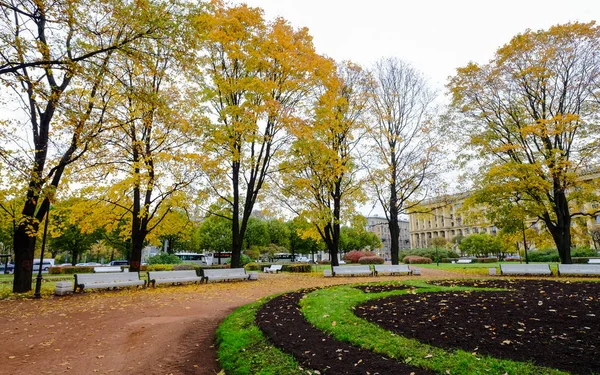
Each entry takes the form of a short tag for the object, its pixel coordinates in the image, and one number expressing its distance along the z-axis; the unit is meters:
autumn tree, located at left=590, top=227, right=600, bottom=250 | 37.82
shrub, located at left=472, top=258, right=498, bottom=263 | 39.78
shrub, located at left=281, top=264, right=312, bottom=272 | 26.39
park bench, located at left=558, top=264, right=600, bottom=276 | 16.77
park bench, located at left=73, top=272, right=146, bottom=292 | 13.51
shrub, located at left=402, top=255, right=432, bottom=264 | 38.17
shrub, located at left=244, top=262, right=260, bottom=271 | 30.30
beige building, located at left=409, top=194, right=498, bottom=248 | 92.31
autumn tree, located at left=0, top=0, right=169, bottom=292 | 7.87
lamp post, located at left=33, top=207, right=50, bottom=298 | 12.16
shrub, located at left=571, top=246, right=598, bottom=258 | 32.64
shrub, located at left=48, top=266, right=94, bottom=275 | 28.61
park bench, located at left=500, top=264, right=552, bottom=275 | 17.94
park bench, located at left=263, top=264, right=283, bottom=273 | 27.93
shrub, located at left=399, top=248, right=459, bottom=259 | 46.64
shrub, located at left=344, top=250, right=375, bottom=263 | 35.81
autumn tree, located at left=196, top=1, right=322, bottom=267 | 16.39
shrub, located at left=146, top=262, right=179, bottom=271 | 28.36
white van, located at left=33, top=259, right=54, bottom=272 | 38.42
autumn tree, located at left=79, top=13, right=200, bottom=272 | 15.34
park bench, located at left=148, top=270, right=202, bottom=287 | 15.39
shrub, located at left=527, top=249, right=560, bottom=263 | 33.53
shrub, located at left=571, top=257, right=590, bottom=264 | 25.91
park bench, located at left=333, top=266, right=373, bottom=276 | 20.22
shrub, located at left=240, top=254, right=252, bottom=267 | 34.89
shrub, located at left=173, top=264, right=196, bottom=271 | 28.07
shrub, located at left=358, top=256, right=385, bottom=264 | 31.15
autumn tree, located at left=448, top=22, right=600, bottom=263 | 17.28
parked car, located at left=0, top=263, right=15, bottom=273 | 36.35
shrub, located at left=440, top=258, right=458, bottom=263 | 44.81
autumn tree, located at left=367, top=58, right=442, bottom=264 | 22.05
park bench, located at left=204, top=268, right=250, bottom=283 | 17.02
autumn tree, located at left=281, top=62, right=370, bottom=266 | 18.58
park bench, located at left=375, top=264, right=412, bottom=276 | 20.95
